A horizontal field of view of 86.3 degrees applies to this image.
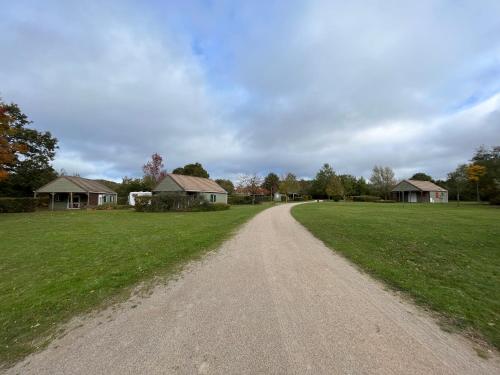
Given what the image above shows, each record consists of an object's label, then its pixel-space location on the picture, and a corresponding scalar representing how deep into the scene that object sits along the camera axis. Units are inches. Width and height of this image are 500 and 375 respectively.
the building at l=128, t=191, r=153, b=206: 1591.0
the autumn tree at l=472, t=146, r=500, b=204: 1589.6
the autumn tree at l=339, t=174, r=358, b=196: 3203.7
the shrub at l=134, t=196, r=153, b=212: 1124.5
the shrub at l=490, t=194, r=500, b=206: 1577.4
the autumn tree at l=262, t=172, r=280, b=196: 3070.9
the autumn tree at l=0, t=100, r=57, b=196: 1450.5
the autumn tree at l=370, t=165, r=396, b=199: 3072.8
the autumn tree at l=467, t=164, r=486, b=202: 1546.5
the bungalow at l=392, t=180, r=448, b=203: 2497.5
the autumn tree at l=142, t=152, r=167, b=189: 2268.7
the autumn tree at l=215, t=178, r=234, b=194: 3027.3
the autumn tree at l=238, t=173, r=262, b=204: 2179.1
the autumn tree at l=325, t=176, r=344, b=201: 2837.1
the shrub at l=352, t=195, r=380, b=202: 2741.1
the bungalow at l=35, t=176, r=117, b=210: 1443.2
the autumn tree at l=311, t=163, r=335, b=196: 3351.4
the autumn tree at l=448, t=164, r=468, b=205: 1852.9
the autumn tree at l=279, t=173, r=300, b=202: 2874.0
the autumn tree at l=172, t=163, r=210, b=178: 2704.2
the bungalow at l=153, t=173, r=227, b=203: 1512.1
